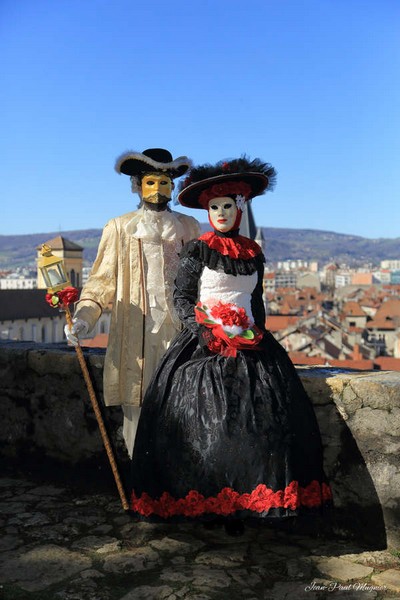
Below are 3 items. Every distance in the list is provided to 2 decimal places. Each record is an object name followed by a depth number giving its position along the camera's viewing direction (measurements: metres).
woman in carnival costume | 3.25
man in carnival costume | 4.07
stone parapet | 3.55
